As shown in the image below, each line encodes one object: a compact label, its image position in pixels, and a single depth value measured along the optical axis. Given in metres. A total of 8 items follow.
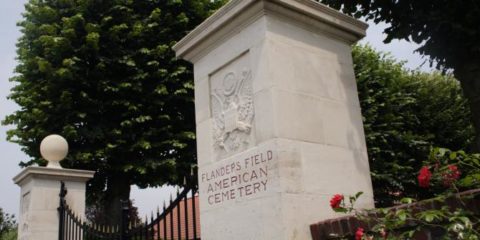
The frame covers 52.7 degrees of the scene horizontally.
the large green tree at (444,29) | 7.43
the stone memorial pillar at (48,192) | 7.11
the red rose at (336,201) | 2.98
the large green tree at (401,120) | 15.09
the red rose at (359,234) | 2.76
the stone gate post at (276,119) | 3.68
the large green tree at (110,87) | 13.15
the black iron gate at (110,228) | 4.60
